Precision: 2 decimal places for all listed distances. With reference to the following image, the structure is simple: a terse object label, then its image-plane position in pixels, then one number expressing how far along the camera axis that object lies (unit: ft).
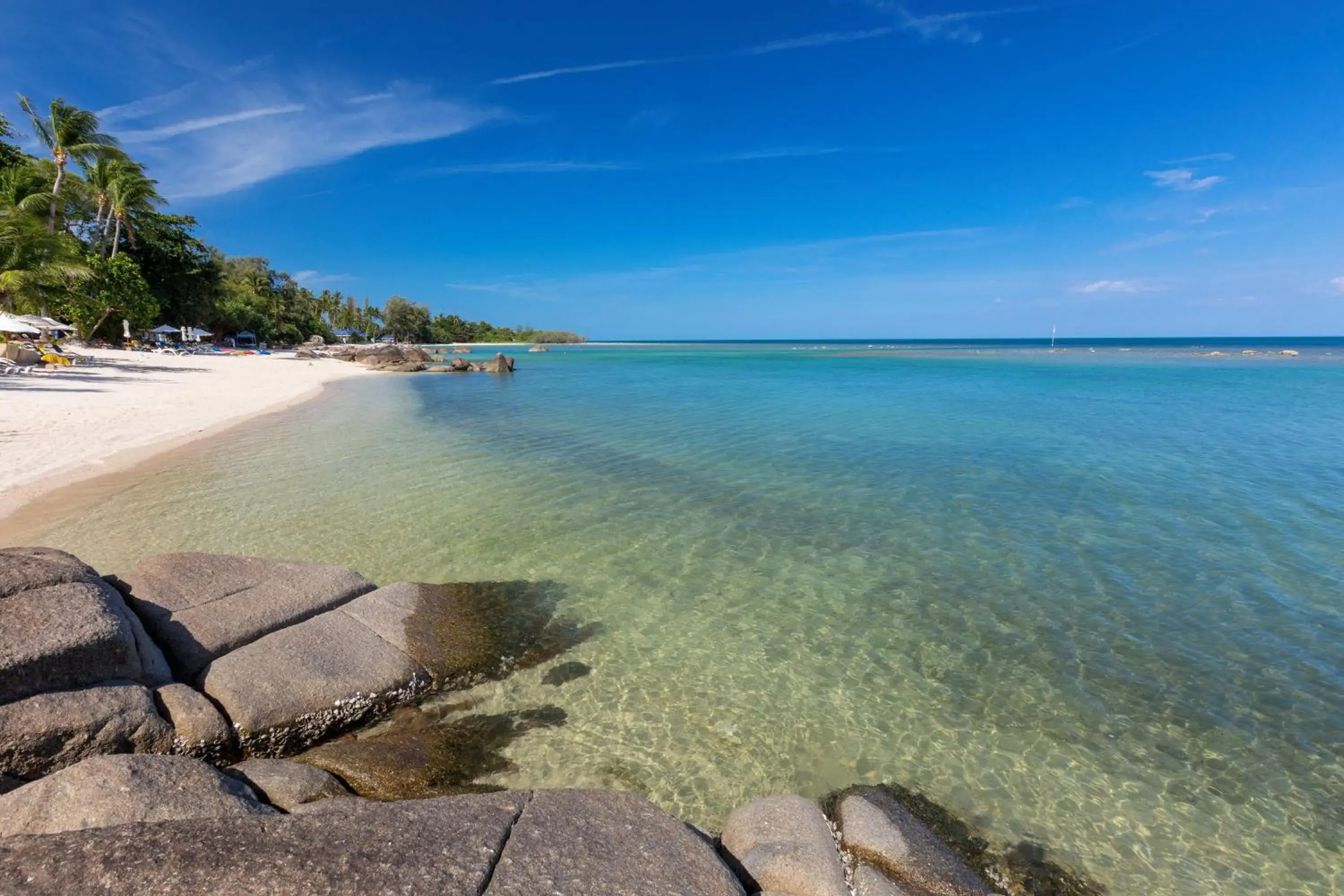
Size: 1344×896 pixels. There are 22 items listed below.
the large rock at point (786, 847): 12.08
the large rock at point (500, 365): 190.70
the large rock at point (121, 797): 10.82
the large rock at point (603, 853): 10.19
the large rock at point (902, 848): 12.46
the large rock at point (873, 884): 11.87
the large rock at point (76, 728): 13.09
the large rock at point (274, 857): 8.32
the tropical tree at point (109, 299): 135.23
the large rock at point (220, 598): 18.53
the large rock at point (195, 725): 14.99
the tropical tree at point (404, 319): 431.84
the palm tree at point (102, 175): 159.84
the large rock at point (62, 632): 14.17
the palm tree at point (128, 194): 161.38
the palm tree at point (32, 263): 102.73
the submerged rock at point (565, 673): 21.03
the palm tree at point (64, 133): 143.33
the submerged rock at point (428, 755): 15.10
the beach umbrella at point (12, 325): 95.96
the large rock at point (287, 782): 13.28
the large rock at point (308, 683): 16.47
